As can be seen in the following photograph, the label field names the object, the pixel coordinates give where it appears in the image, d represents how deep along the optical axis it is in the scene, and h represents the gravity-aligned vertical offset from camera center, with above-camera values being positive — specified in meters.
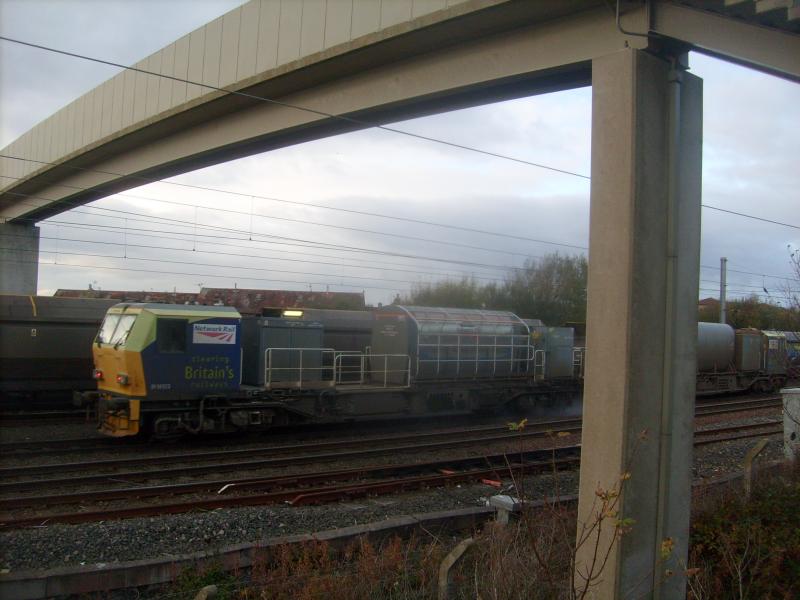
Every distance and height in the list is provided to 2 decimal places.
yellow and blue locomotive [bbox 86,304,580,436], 13.70 -1.40
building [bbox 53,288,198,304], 21.42 +0.46
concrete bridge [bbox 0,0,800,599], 5.25 +1.92
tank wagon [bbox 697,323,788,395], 26.92 -1.36
